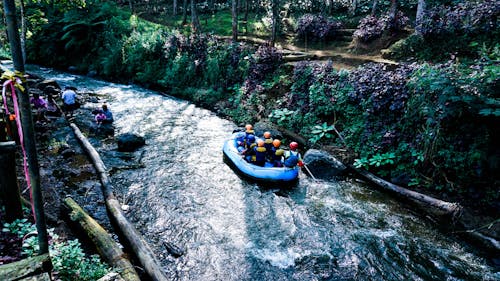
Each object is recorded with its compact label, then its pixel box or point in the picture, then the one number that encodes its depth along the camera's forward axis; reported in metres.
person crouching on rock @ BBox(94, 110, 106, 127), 12.09
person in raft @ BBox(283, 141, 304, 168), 8.95
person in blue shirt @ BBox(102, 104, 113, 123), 12.22
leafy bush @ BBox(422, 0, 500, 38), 10.54
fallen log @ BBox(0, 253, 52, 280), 2.99
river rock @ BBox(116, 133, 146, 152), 10.67
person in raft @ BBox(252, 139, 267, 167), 9.10
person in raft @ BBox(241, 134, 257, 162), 9.45
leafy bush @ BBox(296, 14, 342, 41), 17.36
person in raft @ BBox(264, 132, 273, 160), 9.44
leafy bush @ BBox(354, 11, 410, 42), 14.59
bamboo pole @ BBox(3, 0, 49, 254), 2.55
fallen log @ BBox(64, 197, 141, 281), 4.54
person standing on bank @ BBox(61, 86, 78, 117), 13.16
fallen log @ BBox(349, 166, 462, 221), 7.28
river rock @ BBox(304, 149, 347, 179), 9.50
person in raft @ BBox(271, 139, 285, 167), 9.17
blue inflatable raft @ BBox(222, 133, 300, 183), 8.80
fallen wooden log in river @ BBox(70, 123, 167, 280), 4.98
